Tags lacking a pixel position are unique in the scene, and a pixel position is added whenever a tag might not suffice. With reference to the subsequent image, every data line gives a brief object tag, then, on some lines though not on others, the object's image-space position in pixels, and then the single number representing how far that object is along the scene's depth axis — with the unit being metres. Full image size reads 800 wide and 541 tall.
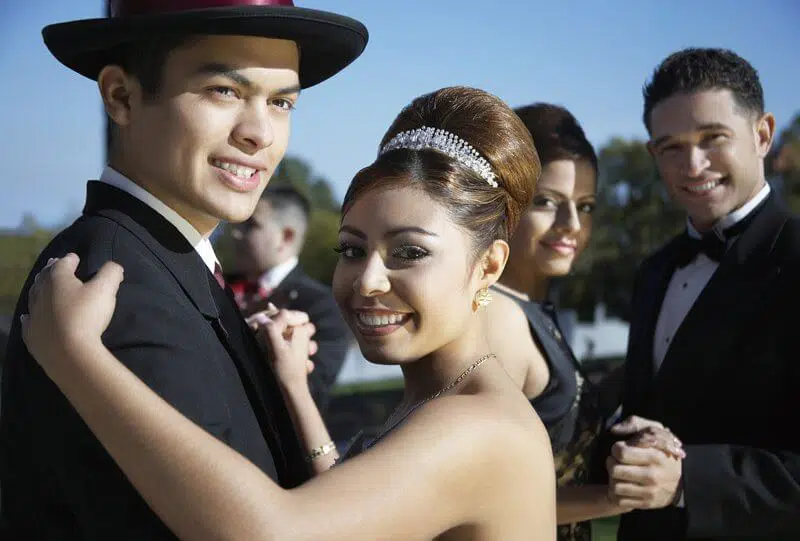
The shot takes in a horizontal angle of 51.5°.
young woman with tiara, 1.67
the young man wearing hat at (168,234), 1.85
